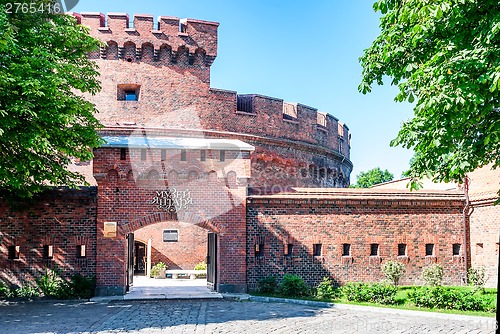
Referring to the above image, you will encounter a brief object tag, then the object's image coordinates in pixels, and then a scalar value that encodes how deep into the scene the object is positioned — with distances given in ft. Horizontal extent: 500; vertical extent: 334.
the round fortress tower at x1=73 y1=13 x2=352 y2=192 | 73.92
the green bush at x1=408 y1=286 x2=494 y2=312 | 43.50
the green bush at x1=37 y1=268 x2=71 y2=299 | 51.13
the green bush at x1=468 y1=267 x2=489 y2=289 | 54.90
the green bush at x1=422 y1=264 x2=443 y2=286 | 55.72
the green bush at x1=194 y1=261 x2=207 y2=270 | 78.64
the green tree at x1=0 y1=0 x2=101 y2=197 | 38.73
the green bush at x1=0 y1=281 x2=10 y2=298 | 50.85
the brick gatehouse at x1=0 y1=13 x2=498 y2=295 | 52.80
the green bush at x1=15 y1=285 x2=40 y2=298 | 51.03
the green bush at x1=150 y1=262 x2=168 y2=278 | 76.69
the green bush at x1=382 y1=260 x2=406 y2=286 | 55.21
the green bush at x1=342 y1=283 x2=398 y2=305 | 47.50
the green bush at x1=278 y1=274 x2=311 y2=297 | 52.70
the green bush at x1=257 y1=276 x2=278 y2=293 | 53.93
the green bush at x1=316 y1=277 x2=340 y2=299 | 52.11
